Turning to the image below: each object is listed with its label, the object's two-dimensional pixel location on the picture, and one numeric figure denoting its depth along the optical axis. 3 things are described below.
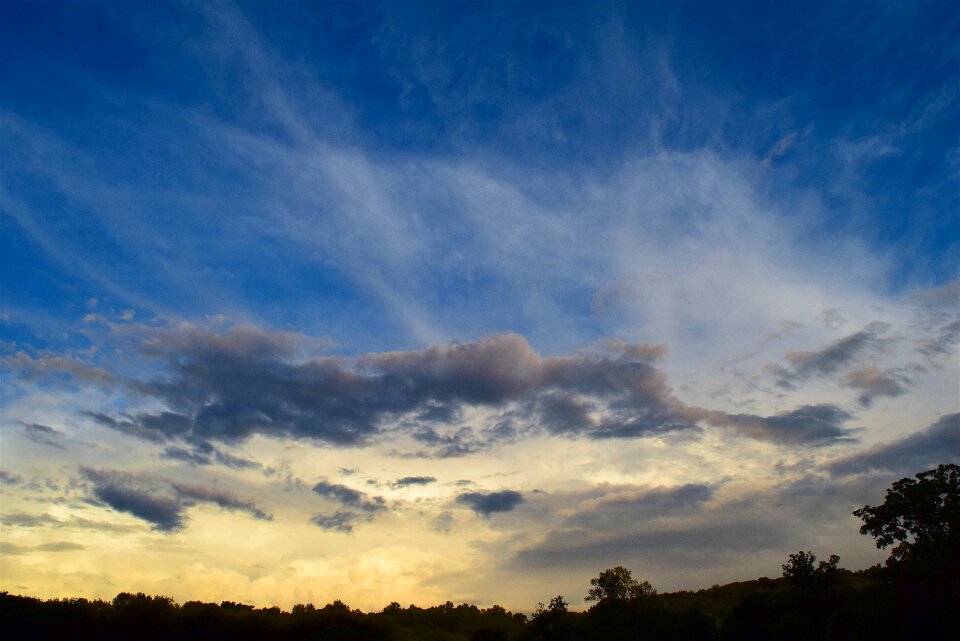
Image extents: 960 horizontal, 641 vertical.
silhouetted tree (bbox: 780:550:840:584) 51.75
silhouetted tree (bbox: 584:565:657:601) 83.12
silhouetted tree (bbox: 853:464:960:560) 47.25
